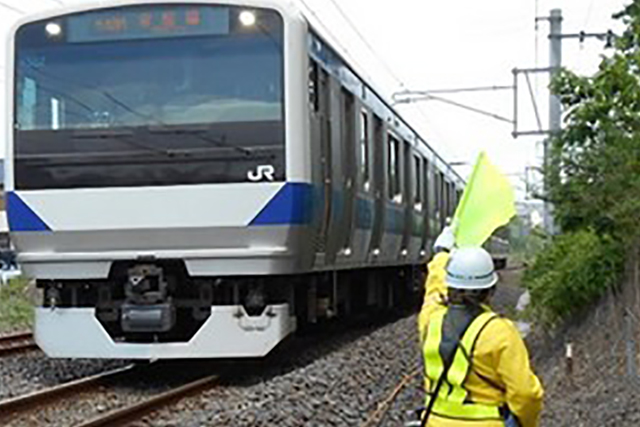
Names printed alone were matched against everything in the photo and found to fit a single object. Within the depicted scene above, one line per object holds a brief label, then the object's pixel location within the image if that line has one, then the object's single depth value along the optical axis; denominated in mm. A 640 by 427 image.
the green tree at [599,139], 18334
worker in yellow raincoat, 5888
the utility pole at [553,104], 22414
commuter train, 14762
